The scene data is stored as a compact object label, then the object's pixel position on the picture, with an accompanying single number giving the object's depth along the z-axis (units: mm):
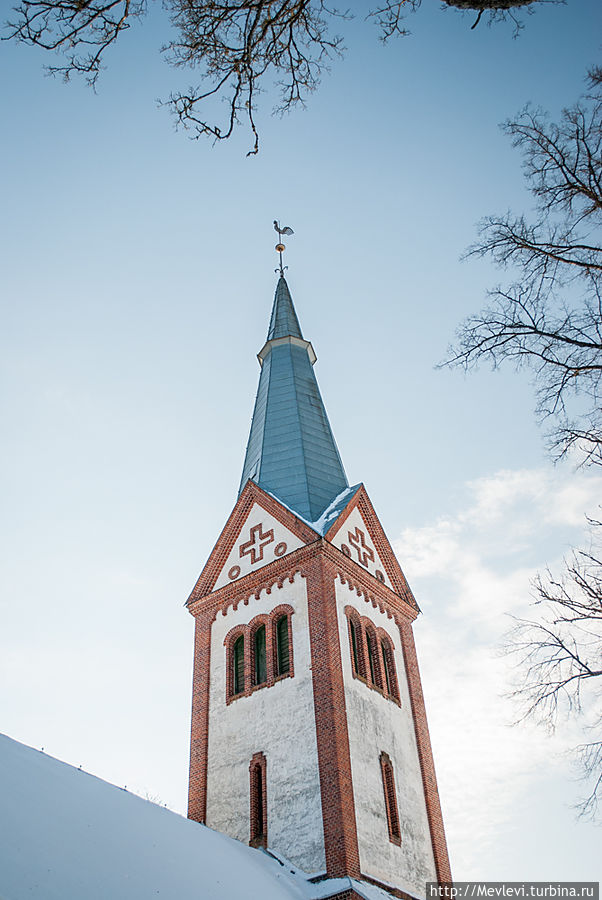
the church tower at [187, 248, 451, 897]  18125
